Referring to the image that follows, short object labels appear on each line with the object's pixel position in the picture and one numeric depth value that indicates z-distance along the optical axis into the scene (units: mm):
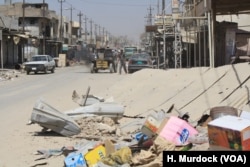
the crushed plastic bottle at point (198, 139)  7338
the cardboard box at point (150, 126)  8566
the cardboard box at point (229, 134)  5520
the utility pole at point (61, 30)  101262
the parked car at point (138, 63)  41275
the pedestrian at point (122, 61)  43812
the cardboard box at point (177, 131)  7796
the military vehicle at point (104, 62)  43656
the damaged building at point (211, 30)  22480
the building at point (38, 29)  68812
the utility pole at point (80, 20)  127125
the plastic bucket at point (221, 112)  8709
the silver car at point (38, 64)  45094
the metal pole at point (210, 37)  19684
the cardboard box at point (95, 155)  7770
